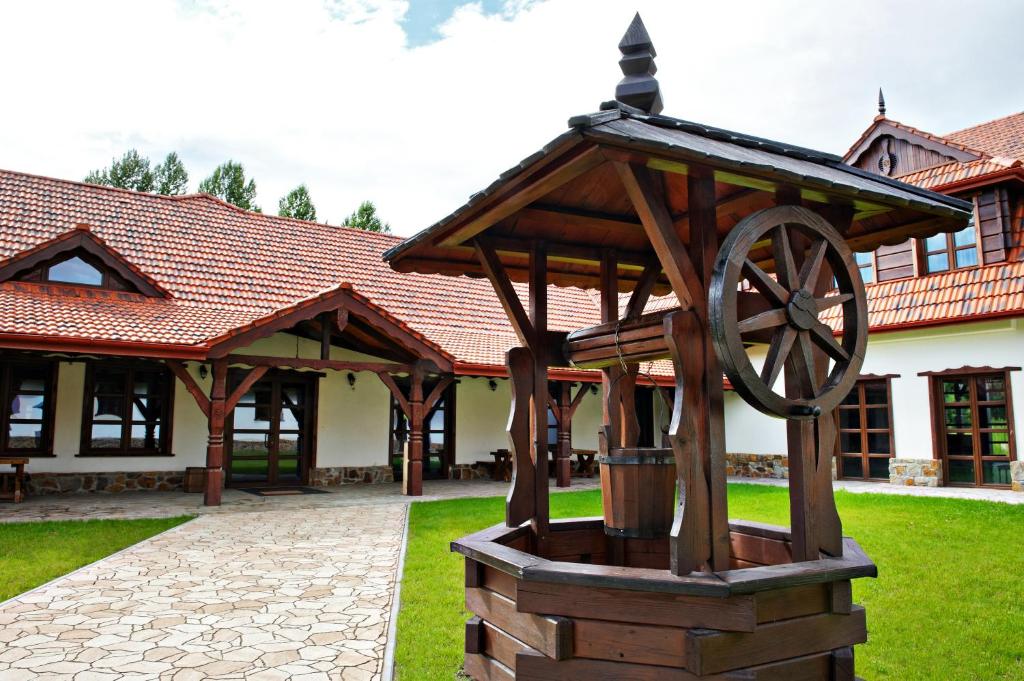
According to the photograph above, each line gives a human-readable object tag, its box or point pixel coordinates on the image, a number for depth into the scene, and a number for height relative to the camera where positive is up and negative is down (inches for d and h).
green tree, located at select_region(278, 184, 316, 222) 1425.9 +422.9
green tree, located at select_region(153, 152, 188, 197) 1366.9 +460.8
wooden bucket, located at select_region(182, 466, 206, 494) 483.5 -39.4
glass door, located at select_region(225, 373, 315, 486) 520.8 -9.5
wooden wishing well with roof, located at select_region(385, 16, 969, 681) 110.4 +5.1
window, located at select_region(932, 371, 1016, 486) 472.4 -2.8
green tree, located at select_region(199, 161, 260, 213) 1400.1 +453.4
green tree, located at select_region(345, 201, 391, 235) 1424.7 +396.1
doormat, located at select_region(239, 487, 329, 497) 474.3 -47.7
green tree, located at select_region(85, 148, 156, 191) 1341.0 +454.2
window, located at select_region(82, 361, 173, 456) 475.2 +6.3
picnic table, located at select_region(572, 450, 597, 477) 608.7 -36.0
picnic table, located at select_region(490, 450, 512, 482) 573.6 -35.6
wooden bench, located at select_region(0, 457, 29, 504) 401.7 -36.4
